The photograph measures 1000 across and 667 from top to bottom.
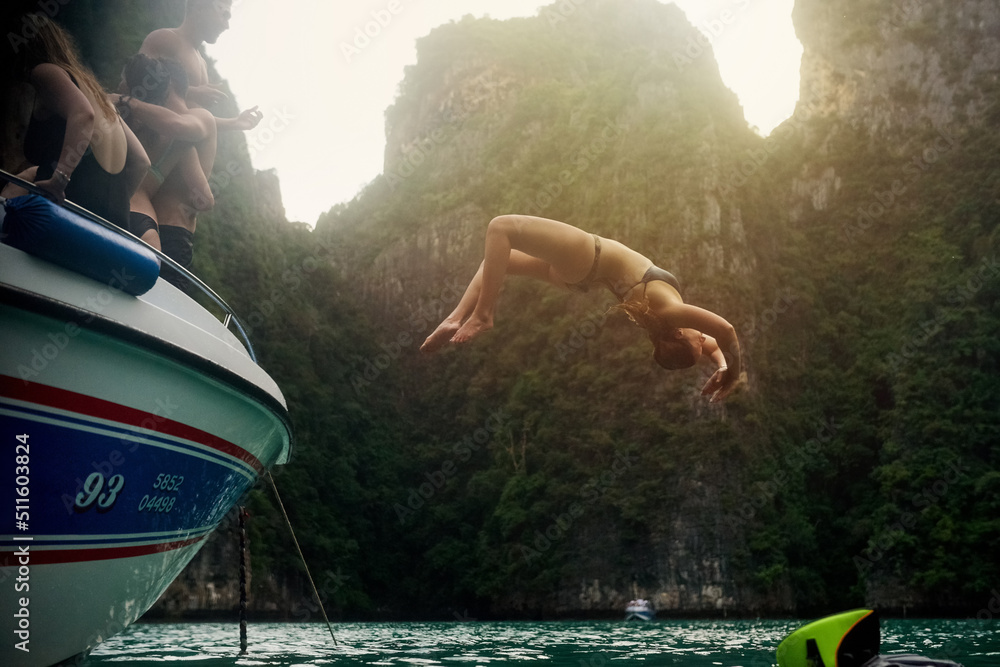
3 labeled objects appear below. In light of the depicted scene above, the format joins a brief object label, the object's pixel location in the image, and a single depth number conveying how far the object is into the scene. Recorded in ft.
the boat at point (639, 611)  113.39
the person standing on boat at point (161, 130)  13.83
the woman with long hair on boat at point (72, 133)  10.96
